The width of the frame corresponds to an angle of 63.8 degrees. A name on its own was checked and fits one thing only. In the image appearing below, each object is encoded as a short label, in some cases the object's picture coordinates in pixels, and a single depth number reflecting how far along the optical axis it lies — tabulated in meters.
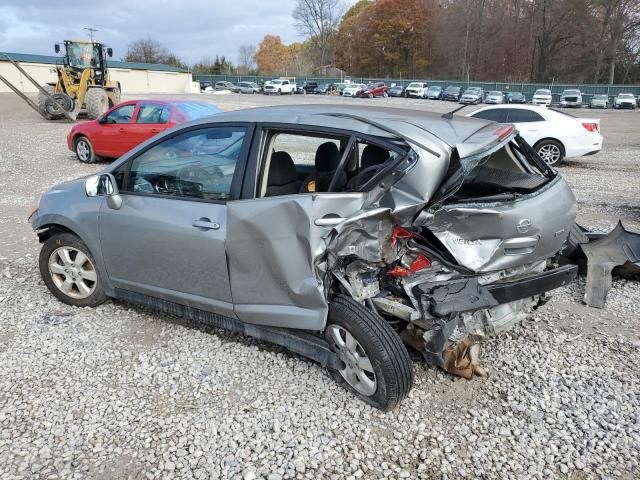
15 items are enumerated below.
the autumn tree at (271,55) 108.94
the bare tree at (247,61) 102.00
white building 44.12
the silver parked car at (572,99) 43.75
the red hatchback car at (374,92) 52.38
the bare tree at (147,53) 91.00
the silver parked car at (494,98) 43.50
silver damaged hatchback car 2.96
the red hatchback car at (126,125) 11.41
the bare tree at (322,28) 88.19
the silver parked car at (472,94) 45.25
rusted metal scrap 3.37
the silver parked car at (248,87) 62.50
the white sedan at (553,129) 11.84
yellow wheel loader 20.09
